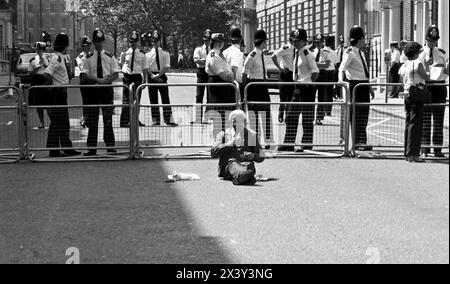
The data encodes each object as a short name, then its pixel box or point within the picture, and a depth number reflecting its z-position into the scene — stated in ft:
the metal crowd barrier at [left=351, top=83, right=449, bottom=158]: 44.79
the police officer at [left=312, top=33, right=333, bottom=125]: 66.27
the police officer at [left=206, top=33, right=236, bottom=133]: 47.01
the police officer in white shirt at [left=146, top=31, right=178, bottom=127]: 63.72
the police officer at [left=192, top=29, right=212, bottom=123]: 65.77
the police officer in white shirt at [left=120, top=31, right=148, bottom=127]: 65.10
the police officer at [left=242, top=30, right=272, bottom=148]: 46.75
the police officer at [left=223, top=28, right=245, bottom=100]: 53.47
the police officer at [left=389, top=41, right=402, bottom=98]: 94.32
